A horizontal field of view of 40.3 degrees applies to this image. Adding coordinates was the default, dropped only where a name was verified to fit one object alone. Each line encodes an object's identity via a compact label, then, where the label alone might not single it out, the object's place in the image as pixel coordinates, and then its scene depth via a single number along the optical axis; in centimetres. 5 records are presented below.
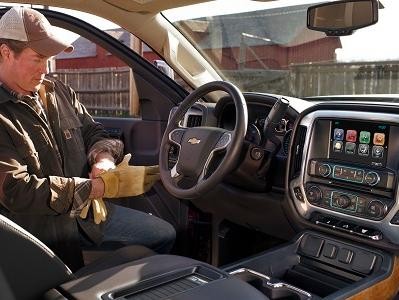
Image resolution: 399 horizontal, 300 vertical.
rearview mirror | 214
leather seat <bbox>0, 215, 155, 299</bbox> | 134
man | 200
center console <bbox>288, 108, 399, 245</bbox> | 192
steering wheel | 200
